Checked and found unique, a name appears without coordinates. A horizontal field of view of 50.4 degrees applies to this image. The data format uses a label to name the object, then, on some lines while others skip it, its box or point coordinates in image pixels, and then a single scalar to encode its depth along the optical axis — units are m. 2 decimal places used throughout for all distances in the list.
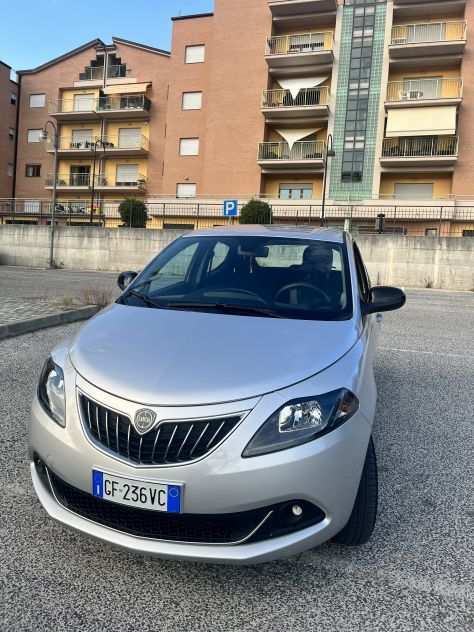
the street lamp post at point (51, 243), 25.94
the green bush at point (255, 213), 27.90
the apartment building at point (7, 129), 43.72
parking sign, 24.97
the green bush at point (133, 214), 30.14
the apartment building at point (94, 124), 39.81
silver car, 1.88
